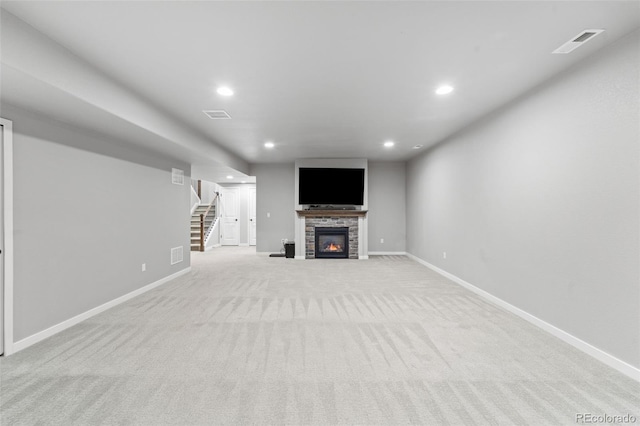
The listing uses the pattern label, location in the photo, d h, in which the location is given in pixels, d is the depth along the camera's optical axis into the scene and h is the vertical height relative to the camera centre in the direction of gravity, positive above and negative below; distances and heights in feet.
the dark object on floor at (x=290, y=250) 24.58 -3.28
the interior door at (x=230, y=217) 33.65 -0.36
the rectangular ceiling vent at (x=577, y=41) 6.77 +4.53
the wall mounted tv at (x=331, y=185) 23.89 +2.55
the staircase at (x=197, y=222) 30.07 -1.00
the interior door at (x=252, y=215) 33.50 -0.12
